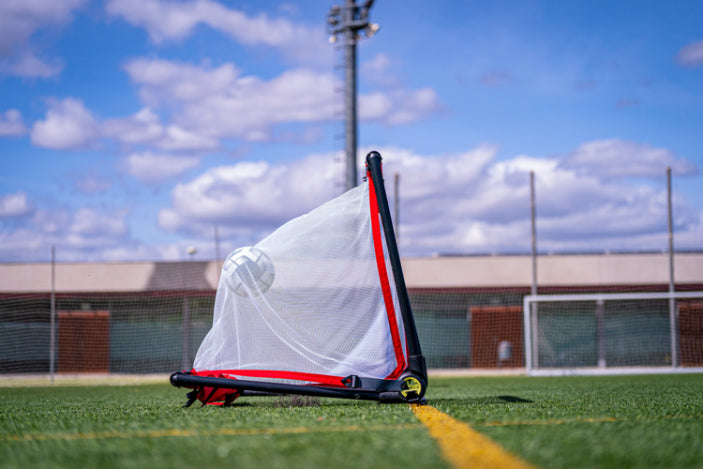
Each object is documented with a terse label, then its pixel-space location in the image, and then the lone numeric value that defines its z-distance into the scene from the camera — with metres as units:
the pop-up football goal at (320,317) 5.03
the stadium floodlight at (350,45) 18.64
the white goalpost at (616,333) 17.09
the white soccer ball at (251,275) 5.34
